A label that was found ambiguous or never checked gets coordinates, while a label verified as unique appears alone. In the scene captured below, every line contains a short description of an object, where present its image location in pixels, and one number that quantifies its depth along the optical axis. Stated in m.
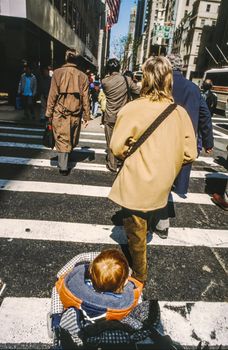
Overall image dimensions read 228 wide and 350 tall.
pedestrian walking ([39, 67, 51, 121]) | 10.45
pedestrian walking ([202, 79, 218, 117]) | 11.80
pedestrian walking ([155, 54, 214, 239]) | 3.67
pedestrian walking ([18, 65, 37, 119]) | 10.66
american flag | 47.59
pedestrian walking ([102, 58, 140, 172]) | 5.65
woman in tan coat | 2.37
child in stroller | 1.87
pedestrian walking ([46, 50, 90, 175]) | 5.26
